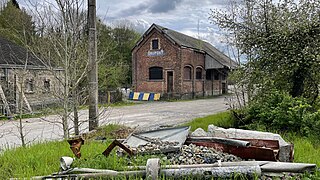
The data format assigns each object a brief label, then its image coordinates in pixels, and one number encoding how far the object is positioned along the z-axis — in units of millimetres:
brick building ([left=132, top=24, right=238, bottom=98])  26891
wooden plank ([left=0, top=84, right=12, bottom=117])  14561
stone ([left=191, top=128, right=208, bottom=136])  5641
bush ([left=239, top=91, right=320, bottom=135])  6844
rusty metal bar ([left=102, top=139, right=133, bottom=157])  4246
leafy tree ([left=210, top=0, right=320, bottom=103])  7918
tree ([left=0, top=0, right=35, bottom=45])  24984
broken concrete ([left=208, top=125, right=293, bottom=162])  4504
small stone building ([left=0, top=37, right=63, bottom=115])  15580
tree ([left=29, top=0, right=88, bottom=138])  6354
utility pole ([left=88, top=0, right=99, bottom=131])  7169
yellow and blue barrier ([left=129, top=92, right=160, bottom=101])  27122
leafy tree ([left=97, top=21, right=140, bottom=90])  25216
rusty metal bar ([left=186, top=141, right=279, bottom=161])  4148
